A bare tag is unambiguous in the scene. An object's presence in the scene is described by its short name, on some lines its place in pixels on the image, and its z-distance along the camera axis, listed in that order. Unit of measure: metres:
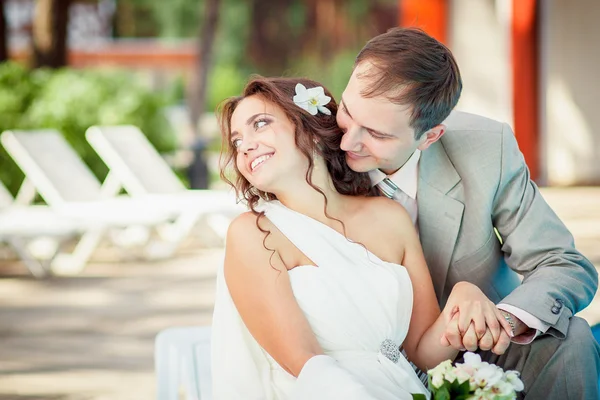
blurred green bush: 11.45
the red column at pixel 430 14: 13.34
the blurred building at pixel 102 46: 43.34
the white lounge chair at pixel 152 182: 9.07
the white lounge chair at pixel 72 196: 8.63
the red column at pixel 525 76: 13.73
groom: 2.78
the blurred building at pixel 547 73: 14.15
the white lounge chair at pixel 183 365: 3.34
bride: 2.65
